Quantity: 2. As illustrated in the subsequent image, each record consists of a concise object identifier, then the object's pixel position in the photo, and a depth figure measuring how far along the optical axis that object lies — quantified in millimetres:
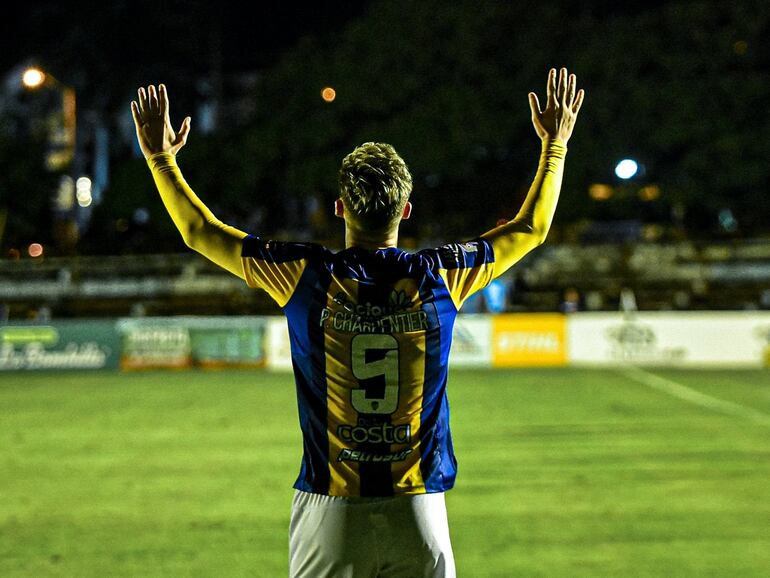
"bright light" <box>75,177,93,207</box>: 53844
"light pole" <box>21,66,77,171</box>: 44469
